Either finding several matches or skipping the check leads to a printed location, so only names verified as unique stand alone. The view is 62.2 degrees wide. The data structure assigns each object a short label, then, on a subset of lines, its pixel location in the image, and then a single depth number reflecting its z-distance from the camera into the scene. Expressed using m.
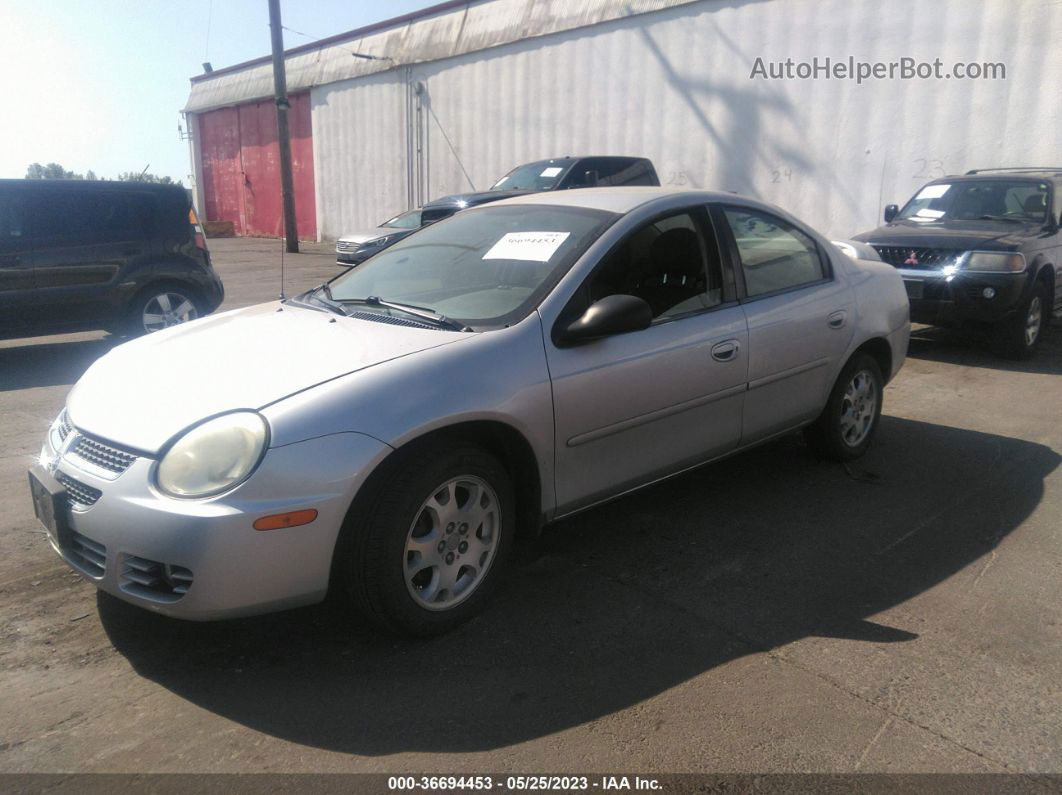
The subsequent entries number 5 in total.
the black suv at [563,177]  12.52
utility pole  19.55
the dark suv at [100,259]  7.54
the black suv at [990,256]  7.79
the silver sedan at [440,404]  2.69
